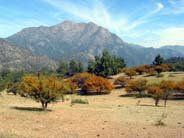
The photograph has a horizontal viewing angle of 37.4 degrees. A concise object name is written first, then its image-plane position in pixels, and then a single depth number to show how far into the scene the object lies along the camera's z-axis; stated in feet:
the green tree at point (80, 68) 463.75
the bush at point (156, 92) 201.36
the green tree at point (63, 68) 472.65
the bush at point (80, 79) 323.20
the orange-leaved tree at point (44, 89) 132.49
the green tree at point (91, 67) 385.51
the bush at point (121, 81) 324.02
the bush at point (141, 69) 376.83
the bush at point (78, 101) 188.73
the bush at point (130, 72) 346.02
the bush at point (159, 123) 100.36
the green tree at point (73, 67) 465.76
